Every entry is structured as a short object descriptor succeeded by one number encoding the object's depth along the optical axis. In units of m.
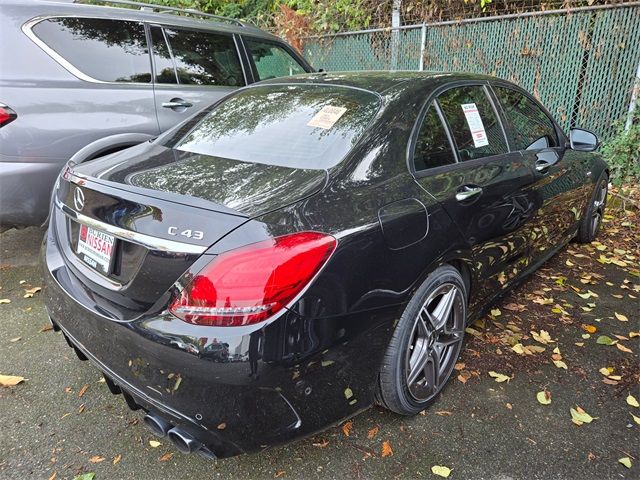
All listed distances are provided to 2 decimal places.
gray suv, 3.30
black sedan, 1.54
